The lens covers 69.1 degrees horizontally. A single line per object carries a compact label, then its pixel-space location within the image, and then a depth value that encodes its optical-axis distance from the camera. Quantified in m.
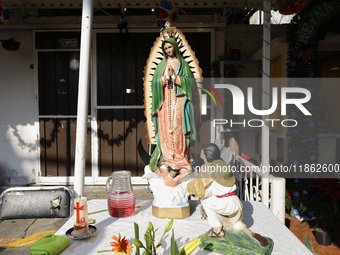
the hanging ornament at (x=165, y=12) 3.31
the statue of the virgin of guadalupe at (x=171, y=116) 1.90
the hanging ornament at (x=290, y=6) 2.52
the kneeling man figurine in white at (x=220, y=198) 1.35
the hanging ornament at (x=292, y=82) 3.12
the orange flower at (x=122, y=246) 1.17
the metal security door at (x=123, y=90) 4.38
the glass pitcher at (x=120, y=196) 1.70
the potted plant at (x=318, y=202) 2.63
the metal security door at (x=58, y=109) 4.44
